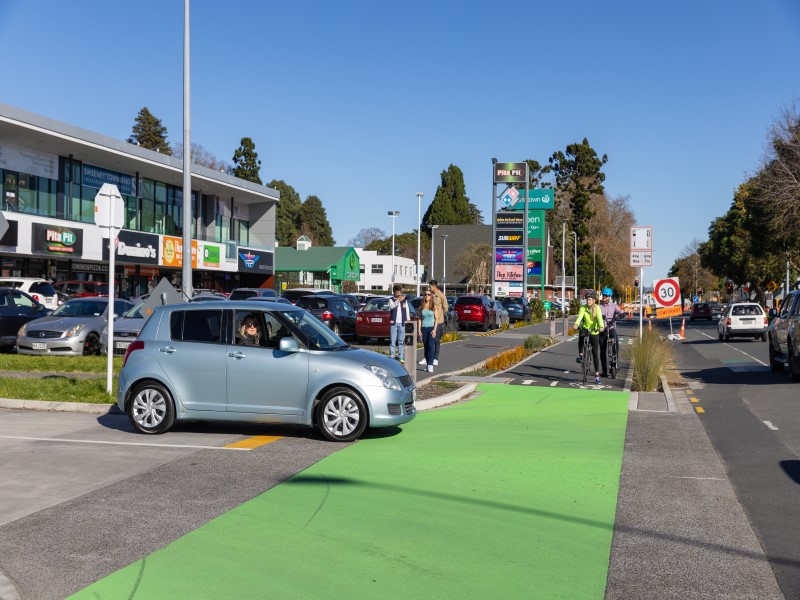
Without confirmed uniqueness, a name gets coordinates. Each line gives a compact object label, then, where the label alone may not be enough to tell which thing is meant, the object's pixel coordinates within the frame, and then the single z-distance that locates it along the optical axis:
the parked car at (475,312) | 38.72
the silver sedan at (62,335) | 20.42
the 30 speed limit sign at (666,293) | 22.81
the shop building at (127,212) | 38.03
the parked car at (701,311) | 67.62
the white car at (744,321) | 35.88
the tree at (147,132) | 91.06
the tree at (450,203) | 117.50
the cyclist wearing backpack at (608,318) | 18.28
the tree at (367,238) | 136.88
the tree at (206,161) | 88.04
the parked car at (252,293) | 33.44
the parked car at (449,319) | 32.73
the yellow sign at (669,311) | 22.20
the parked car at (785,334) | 17.16
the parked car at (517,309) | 52.49
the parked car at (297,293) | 31.85
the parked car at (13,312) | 22.42
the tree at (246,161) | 78.94
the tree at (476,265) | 91.06
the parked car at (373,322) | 27.95
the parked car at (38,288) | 31.30
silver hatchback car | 10.01
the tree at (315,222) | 118.88
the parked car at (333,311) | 28.72
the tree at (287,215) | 111.88
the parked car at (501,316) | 41.38
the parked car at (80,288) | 36.02
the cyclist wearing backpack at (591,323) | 17.22
